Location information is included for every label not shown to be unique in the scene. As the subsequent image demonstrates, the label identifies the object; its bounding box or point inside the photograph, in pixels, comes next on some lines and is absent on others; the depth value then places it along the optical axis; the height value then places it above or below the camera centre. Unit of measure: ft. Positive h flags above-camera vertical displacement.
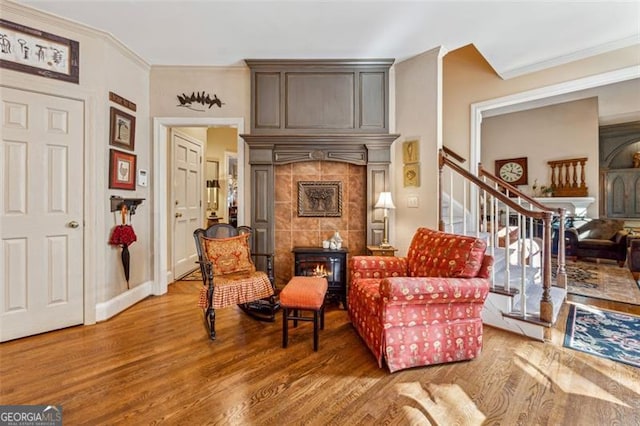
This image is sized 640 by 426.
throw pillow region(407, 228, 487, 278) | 6.96 -1.09
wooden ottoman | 7.32 -2.27
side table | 10.42 -1.37
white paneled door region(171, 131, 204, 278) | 13.56 +0.71
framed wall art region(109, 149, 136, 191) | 9.69 +1.51
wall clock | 21.95 +3.39
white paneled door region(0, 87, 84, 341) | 7.86 -0.01
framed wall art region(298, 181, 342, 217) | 11.76 +0.66
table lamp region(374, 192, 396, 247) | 10.69 +0.31
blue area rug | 7.27 -3.50
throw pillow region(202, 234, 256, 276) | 9.41 -1.39
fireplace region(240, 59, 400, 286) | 11.28 +3.59
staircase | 8.05 -2.03
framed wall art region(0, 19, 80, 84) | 7.82 +4.61
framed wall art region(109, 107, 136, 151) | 9.72 +2.94
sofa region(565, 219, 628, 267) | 16.83 -1.67
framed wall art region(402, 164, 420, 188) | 11.14 +1.53
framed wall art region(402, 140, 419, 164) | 11.16 +2.42
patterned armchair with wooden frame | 8.20 -1.99
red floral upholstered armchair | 6.36 -2.27
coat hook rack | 9.75 +0.36
